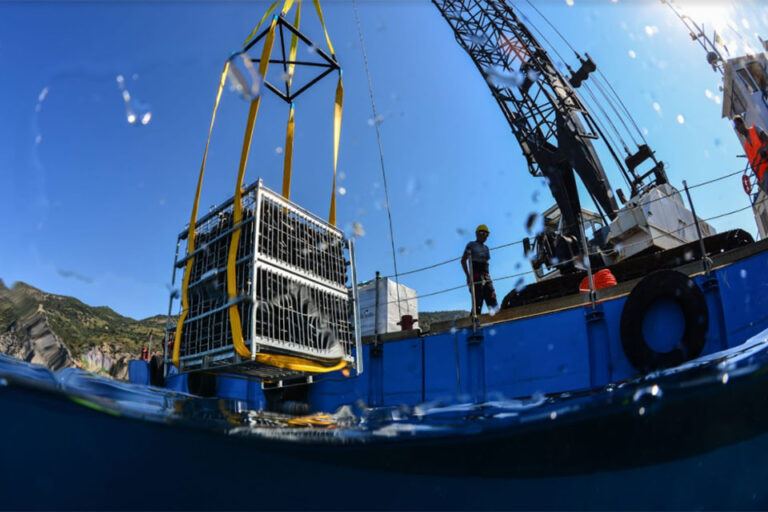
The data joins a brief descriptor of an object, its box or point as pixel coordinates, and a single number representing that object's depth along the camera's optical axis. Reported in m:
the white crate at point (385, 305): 10.29
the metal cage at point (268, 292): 5.30
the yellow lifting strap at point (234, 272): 5.02
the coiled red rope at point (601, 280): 7.79
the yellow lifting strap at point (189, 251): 5.83
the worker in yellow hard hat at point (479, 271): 8.20
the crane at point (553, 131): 14.87
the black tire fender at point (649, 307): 5.64
